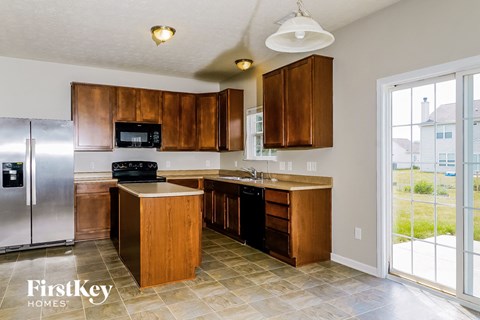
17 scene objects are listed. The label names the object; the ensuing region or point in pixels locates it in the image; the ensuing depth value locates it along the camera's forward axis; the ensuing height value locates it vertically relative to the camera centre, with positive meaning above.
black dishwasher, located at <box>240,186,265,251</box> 4.15 -0.77
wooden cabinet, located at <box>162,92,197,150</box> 5.71 +0.63
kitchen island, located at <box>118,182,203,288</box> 3.04 -0.73
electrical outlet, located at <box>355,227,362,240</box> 3.54 -0.82
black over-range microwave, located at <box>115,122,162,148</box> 5.28 +0.37
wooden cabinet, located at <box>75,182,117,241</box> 4.81 -0.77
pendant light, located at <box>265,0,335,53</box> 1.98 +0.76
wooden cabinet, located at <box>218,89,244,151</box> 5.60 +0.64
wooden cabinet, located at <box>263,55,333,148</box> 3.71 +0.63
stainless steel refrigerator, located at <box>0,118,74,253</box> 4.22 -0.34
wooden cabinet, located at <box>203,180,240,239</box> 4.76 -0.77
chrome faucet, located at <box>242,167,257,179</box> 5.10 -0.23
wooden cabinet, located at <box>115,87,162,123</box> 5.31 +0.86
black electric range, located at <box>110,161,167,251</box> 5.36 -0.24
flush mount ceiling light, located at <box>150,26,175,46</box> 3.68 +1.40
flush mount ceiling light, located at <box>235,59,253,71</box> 4.75 +1.35
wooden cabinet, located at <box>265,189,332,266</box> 3.63 -0.77
